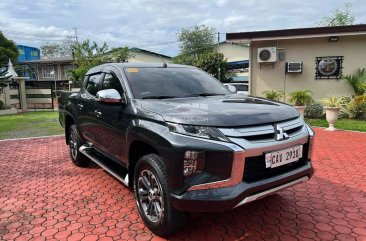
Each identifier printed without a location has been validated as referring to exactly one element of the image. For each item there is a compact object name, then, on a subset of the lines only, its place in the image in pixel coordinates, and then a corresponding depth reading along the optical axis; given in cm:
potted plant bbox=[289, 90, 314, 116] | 1083
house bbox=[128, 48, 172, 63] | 3622
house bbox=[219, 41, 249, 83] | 2977
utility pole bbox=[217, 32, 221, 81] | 2515
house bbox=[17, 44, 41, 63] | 5638
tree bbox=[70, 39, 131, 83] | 2677
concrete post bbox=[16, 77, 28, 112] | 2264
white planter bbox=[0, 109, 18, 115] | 1964
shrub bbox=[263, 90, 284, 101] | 1168
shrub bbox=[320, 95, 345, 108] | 959
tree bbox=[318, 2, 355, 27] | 3065
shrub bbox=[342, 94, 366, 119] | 1065
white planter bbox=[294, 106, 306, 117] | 1021
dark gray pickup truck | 272
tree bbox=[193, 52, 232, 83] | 2636
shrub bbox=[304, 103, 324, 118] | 1136
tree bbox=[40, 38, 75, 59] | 6431
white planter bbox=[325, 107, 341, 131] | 921
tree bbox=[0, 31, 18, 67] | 2659
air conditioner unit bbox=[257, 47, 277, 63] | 1220
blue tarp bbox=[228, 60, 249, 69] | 2744
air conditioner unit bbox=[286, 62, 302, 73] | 1209
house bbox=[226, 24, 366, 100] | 1148
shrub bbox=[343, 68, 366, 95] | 1124
